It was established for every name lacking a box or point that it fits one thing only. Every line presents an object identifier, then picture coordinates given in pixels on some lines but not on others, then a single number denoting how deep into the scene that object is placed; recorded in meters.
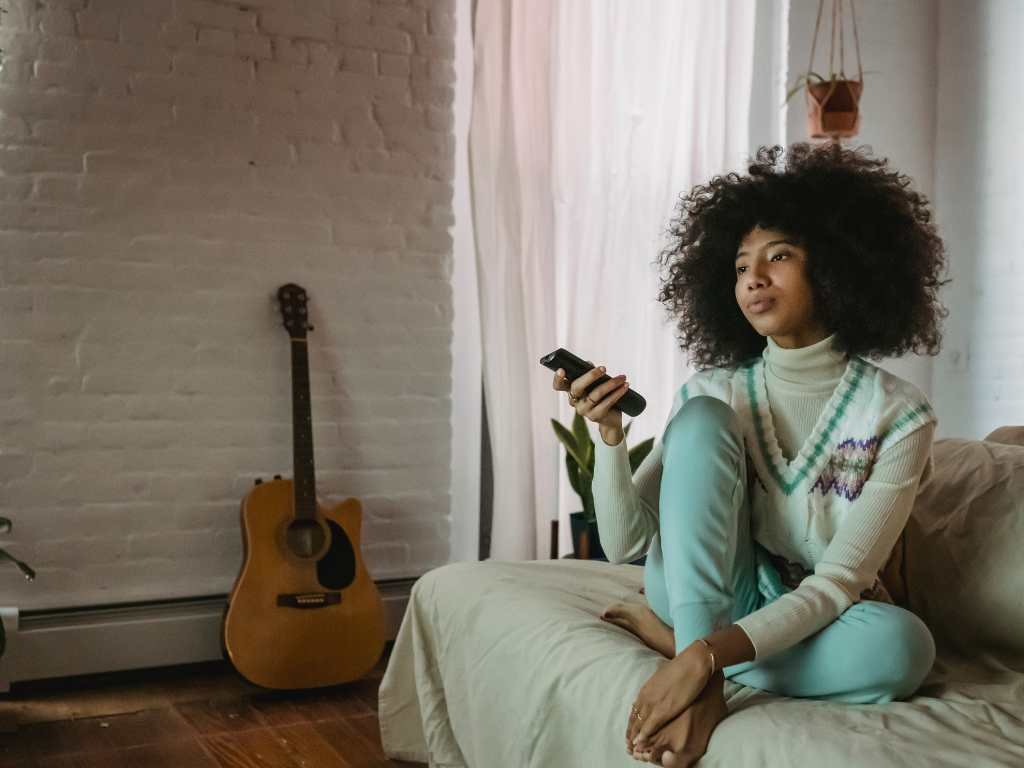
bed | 1.42
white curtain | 3.47
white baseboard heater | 3.06
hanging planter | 3.60
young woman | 1.56
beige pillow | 1.82
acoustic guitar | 3.00
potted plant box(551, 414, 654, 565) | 3.26
